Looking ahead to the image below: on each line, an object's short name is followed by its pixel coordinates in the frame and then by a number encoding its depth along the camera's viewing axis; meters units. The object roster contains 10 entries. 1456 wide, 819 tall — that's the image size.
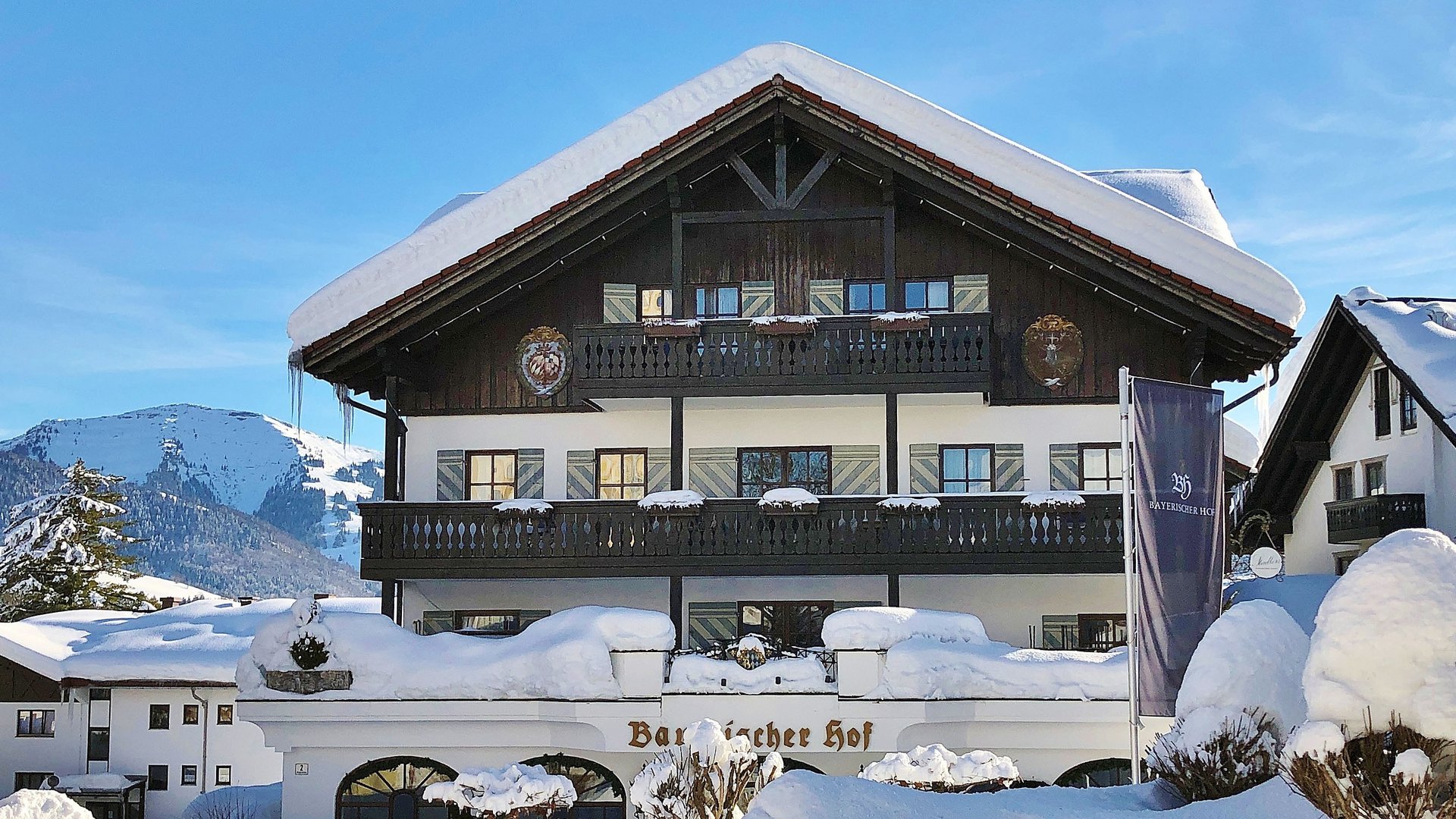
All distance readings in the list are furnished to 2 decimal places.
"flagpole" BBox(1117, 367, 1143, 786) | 14.02
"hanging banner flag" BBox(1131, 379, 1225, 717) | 15.27
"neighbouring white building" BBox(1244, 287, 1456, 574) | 25.31
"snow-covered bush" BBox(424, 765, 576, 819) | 16.28
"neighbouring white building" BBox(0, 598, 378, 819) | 34.53
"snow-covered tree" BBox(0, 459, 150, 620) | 44.06
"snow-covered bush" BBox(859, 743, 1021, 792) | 15.23
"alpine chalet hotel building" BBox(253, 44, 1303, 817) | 21.48
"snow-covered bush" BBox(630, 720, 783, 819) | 12.31
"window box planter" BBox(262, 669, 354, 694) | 18.97
